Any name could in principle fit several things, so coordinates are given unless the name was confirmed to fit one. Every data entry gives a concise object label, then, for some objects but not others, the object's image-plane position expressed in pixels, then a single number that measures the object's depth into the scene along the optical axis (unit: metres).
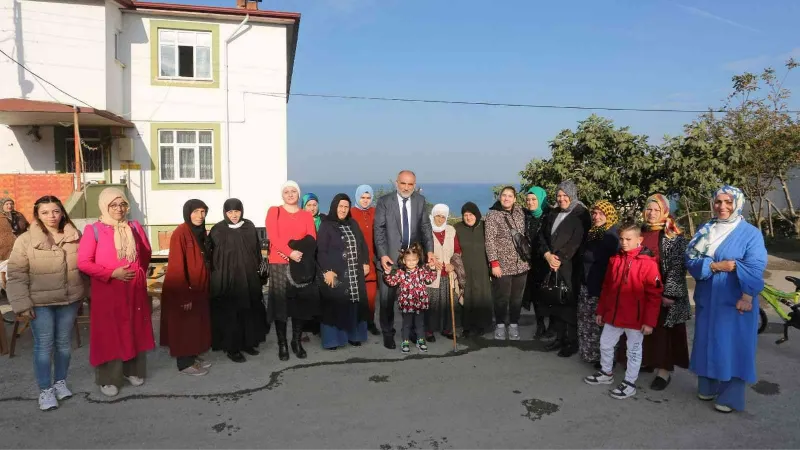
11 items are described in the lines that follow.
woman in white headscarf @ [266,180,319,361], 4.94
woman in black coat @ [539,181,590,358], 4.98
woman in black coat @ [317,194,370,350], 5.08
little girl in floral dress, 5.16
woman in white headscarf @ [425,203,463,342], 5.45
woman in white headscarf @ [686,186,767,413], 3.58
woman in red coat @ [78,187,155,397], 3.86
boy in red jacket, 3.93
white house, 10.84
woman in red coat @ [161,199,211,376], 4.39
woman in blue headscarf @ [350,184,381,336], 5.71
